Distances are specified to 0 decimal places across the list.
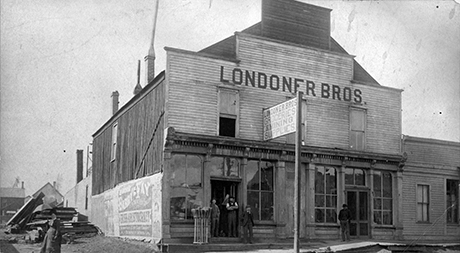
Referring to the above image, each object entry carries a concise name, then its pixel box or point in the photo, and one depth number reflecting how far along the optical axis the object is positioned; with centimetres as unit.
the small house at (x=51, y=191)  8988
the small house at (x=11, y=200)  8175
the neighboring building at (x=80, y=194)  4059
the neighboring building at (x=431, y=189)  2764
